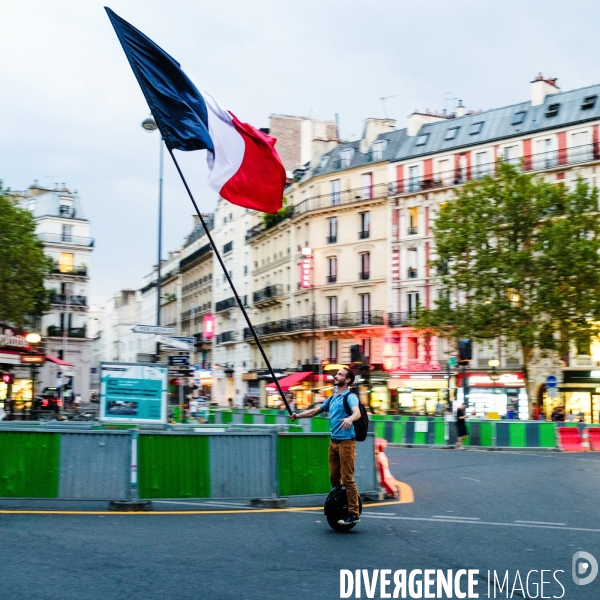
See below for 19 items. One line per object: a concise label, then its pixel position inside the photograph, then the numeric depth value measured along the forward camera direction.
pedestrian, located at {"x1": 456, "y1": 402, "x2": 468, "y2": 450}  29.92
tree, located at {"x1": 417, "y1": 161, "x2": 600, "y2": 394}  43.66
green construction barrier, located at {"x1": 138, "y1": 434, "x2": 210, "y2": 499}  12.02
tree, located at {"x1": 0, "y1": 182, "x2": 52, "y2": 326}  47.94
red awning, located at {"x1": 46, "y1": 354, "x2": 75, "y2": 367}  37.53
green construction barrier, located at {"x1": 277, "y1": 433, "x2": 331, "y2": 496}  12.62
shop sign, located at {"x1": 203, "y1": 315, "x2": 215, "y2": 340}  78.69
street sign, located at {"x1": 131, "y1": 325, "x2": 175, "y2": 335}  19.61
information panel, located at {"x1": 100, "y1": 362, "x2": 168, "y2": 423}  18.89
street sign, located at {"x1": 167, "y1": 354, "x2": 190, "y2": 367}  23.83
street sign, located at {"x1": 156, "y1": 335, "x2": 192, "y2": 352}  19.44
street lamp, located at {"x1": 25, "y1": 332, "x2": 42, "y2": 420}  30.36
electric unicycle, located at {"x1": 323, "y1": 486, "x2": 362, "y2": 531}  10.16
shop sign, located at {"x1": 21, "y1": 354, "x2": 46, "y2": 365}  30.20
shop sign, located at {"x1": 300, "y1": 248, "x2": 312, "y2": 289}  64.25
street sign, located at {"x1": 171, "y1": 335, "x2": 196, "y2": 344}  19.89
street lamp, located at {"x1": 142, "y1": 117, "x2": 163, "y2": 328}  30.67
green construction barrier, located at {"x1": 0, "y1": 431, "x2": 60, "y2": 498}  11.69
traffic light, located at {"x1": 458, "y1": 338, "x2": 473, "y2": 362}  30.98
